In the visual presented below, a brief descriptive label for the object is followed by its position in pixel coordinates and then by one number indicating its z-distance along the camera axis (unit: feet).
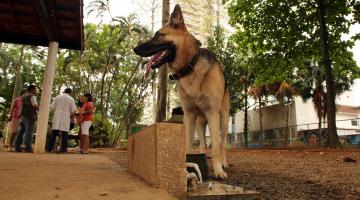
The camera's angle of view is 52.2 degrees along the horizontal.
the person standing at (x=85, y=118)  38.29
